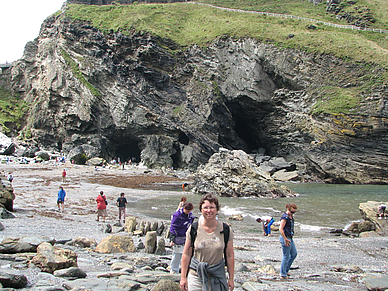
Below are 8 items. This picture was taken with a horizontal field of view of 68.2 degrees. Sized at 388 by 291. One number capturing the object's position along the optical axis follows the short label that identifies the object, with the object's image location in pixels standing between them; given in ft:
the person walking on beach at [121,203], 50.24
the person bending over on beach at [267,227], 47.09
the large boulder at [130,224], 39.99
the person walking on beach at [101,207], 48.11
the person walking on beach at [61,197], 53.26
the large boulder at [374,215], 48.81
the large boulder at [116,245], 27.48
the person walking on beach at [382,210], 50.44
